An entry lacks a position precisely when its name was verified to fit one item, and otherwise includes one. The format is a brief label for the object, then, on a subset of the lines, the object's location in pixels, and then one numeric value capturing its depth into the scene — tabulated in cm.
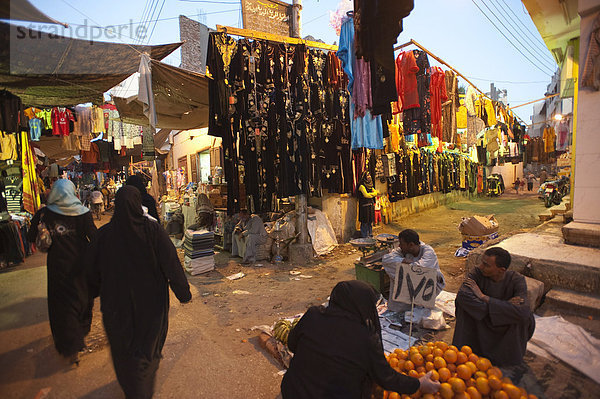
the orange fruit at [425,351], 240
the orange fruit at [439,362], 221
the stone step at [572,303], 327
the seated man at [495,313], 250
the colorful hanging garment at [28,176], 629
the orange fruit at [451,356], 225
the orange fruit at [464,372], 212
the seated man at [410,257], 366
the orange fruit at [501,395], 194
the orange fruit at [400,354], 243
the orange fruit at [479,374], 212
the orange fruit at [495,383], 202
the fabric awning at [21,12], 264
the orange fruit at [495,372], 216
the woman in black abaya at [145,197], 397
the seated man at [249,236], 686
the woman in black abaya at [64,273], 316
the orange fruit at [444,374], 212
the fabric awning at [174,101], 545
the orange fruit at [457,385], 201
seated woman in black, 175
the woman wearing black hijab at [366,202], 820
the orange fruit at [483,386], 203
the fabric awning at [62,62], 398
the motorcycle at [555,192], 1301
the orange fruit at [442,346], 238
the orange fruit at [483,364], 222
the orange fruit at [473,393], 198
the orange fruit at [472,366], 216
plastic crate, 435
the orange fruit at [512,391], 195
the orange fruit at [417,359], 230
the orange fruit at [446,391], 197
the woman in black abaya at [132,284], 214
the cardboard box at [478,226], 622
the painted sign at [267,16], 608
